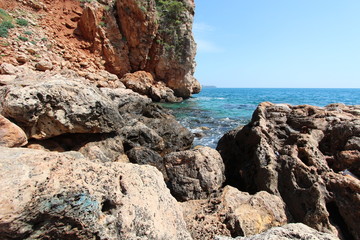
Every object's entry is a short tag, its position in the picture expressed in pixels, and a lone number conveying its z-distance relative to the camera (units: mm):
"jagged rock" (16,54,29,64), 11103
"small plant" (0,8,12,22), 14089
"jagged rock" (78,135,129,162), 4824
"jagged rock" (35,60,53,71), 11375
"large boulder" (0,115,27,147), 2959
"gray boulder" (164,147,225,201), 4066
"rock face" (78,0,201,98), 21312
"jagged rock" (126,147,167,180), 6145
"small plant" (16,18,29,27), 15070
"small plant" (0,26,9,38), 12372
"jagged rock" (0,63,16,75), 7422
